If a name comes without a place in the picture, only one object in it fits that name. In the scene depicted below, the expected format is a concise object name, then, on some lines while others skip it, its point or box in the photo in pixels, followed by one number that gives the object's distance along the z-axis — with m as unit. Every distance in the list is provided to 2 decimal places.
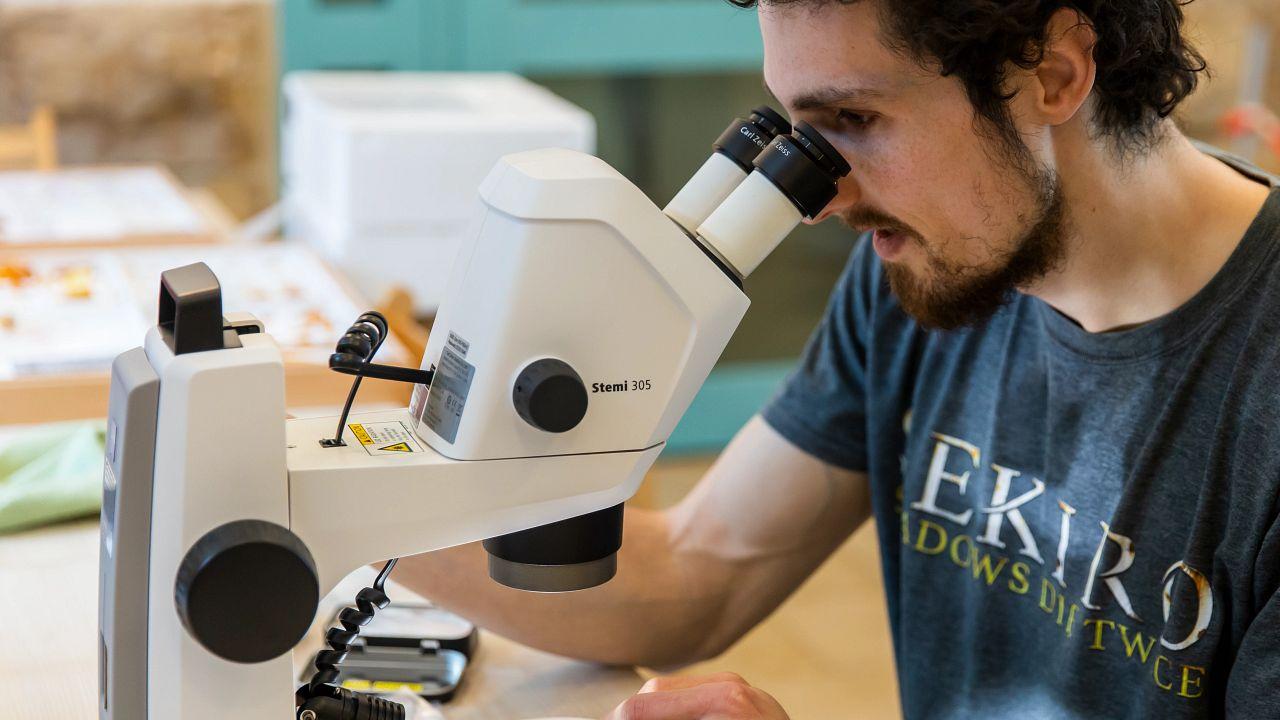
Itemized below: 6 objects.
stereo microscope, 0.68
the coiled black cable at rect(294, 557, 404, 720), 0.80
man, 0.99
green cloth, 1.33
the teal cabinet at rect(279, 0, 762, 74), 3.20
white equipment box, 2.36
